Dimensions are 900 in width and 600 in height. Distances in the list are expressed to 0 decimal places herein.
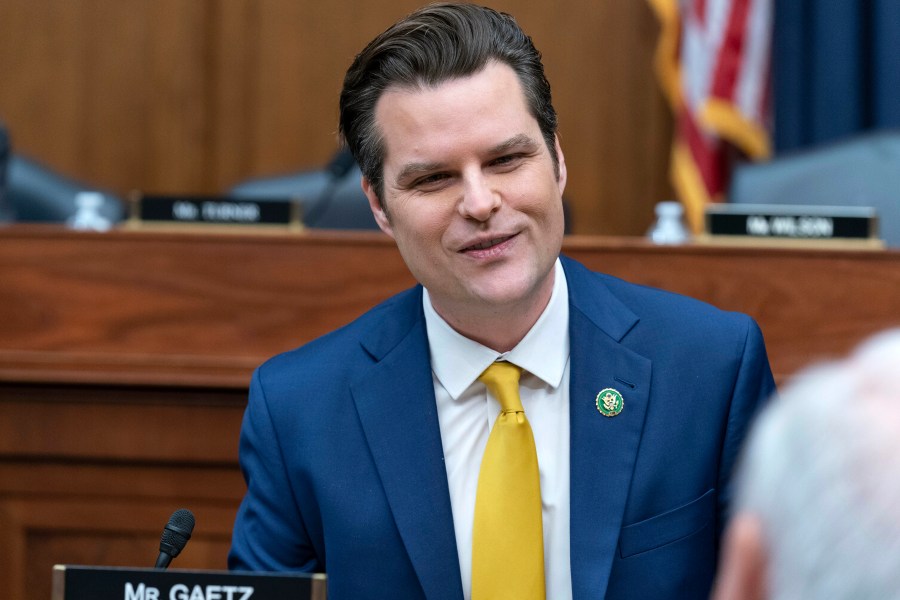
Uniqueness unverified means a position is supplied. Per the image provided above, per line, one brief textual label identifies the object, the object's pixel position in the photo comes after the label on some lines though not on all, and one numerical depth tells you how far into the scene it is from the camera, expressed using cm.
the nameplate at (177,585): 250
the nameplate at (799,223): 496
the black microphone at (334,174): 600
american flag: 819
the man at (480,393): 322
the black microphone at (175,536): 279
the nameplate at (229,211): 530
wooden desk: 482
